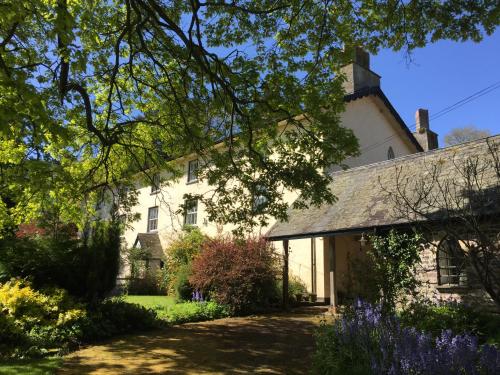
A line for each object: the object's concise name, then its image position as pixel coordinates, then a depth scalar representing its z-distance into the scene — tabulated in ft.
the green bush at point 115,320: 35.78
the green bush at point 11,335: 31.19
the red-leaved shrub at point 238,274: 51.13
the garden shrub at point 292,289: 57.31
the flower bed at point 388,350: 14.74
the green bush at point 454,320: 28.71
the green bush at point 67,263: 39.93
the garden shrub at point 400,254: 38.68
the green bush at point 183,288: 59.94
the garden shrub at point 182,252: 67.20
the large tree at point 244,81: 31.30
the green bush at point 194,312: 45.64
